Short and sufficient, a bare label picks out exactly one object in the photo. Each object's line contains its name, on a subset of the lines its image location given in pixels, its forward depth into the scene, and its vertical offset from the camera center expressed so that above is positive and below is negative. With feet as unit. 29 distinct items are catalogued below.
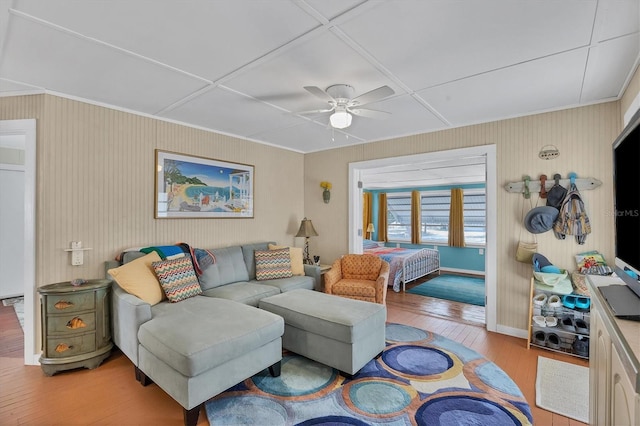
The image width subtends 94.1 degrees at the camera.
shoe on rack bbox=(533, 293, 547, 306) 9.91 -2.80
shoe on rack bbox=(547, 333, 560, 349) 9.66 -4.07
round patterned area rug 6.48 -4.39
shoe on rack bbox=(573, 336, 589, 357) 9.08 -3.98
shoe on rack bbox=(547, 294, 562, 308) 9.54 -2.76
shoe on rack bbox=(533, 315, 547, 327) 9.73 -3.43
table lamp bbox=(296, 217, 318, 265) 15.76 -0.80
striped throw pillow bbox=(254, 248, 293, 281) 12.66 -2.15
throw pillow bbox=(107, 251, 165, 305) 8.57 -1.93
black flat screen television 4.21 +0.25
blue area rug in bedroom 16.43 -4.53
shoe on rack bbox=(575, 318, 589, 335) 9.18 -3.44
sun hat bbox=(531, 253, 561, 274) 9.98 -1.60
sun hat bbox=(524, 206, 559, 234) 10.02 -0.07
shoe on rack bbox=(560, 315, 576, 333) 9.45 -3.46
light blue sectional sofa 6.17 -2.92
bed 17.93 -3.08
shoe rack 9.20 -3.42
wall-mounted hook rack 9.57 +1.08
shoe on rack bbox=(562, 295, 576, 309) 9.33 -2.69
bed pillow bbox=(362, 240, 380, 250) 23.39 -2.44
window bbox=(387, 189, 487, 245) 24.40 -0.12
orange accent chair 12.00 -2.77
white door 14.88 -0.89
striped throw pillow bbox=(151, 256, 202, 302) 9.33 -2.08
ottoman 7.80 -3.14
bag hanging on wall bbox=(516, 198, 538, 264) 10.46 -1.20
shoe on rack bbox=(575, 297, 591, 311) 9.11 -2.67
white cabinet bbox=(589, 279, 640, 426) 2.58 -1.69
